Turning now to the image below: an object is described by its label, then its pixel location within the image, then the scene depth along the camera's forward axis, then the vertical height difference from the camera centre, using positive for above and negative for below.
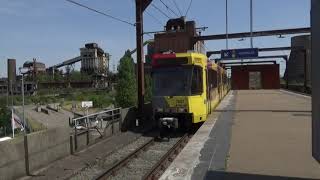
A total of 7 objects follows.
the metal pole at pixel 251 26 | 25.06 +5.57
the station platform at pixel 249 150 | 5.06 -1.53
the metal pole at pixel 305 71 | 30.53 +1.63
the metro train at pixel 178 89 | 10.57 -0.07
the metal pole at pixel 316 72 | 3.88 +0.20
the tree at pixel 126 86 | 28.13 +0.19
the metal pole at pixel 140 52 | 13.69 +1.83
